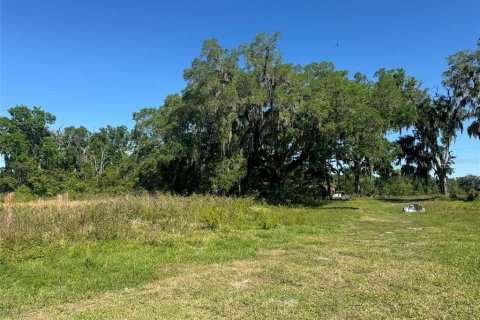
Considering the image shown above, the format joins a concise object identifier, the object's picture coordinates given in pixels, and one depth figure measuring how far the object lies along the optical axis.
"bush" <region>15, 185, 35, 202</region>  54.22
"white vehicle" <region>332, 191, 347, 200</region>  43.09
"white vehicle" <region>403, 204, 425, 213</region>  20.33
